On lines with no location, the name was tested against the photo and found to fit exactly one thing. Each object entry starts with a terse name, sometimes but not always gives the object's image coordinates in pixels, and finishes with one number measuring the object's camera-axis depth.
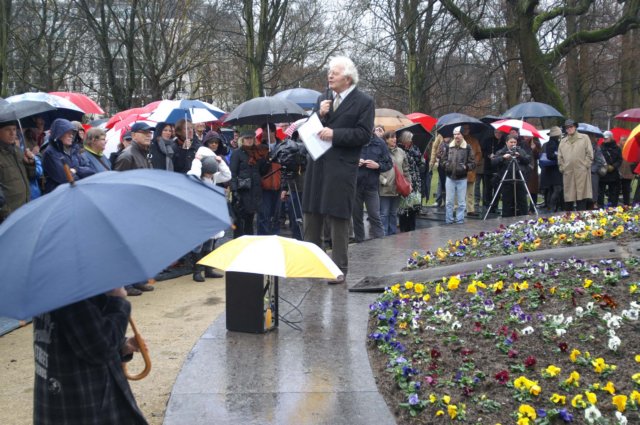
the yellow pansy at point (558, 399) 3.84
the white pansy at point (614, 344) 4.33
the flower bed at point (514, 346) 3.93
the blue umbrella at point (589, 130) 16.30
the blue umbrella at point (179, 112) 11.34
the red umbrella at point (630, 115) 17.86
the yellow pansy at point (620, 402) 3.71
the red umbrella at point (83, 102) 13.06
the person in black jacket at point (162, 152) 9.84
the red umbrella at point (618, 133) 18.75
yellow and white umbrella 5.12
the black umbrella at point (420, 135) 14.62
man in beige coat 14.21
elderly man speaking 6.70
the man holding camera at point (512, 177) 13.80
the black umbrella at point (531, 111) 16.31
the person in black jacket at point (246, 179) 10.06
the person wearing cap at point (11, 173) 7.02
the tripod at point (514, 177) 13.70
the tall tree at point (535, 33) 17.75
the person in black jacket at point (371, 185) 10.68
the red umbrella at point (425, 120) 19.31
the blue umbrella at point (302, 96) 16.89
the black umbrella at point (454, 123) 14.91
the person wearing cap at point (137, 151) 8.33
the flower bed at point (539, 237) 7.27
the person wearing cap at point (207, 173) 8.94
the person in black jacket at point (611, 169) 16.00
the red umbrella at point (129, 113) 14.76
